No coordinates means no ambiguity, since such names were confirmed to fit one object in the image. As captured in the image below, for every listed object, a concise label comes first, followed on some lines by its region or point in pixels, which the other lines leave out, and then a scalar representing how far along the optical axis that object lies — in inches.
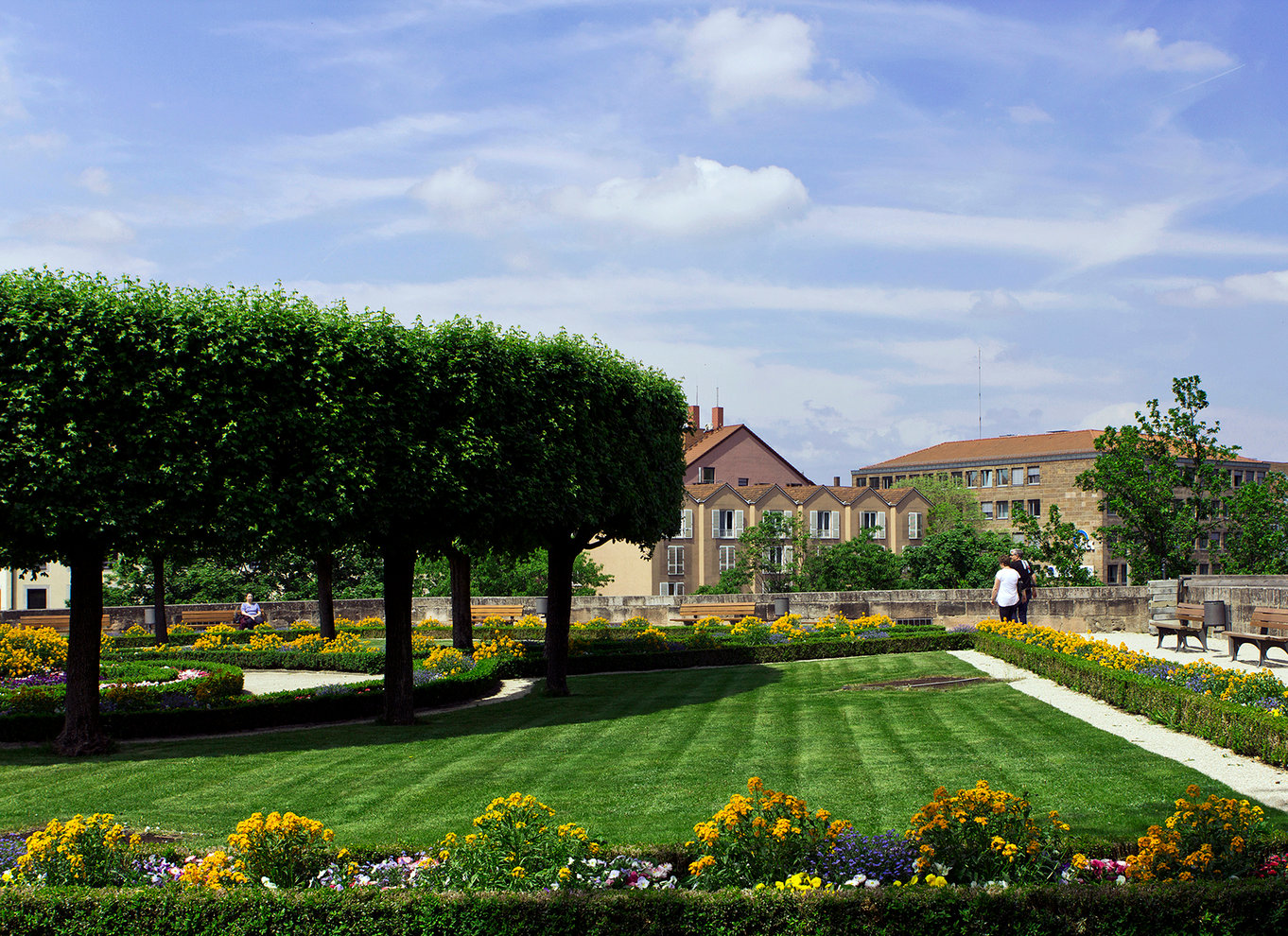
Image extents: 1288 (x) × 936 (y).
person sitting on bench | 1186.0
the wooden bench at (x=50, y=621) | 1094.4
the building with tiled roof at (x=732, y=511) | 2861.7
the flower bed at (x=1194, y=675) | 453.7
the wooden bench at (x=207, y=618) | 1251.8
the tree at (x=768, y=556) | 2610.7
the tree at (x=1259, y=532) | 1360.7
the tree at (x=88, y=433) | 478.3
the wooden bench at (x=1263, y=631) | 683.4
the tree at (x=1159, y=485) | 1392.7
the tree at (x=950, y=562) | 1790.1
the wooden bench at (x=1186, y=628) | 783.7
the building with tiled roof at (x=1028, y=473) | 3521.2
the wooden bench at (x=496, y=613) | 1259.2
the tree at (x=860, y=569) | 1948.8
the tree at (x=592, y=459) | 628.1
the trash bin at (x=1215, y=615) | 857.5
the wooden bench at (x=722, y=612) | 1230.9
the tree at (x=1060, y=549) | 1439.5
